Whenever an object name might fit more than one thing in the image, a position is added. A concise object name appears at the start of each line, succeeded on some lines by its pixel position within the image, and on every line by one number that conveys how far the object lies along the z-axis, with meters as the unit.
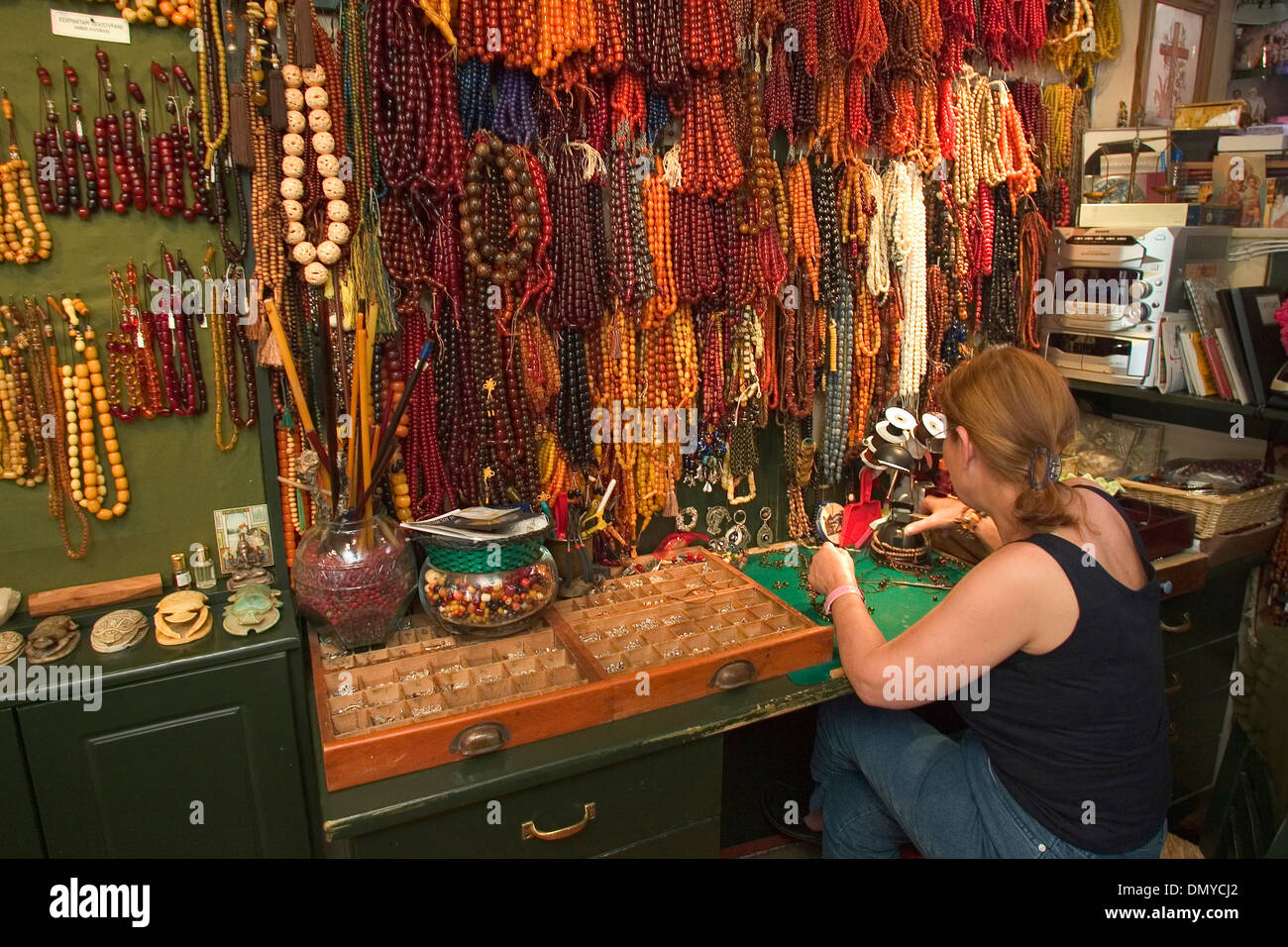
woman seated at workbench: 1.59
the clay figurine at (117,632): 1.76
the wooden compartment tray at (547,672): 1.63
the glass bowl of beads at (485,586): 1.93
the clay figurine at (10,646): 1.70
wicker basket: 2.63
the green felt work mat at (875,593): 2.17
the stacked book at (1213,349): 2.60
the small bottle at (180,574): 2.03
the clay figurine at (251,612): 1.84
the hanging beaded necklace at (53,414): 1.82
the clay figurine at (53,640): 1.73
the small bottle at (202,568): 2.02
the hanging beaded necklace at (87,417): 1.86
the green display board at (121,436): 1.75
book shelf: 2.59
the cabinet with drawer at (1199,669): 2.64
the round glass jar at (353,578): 1.84
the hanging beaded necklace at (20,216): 1.74
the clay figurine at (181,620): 1.81
